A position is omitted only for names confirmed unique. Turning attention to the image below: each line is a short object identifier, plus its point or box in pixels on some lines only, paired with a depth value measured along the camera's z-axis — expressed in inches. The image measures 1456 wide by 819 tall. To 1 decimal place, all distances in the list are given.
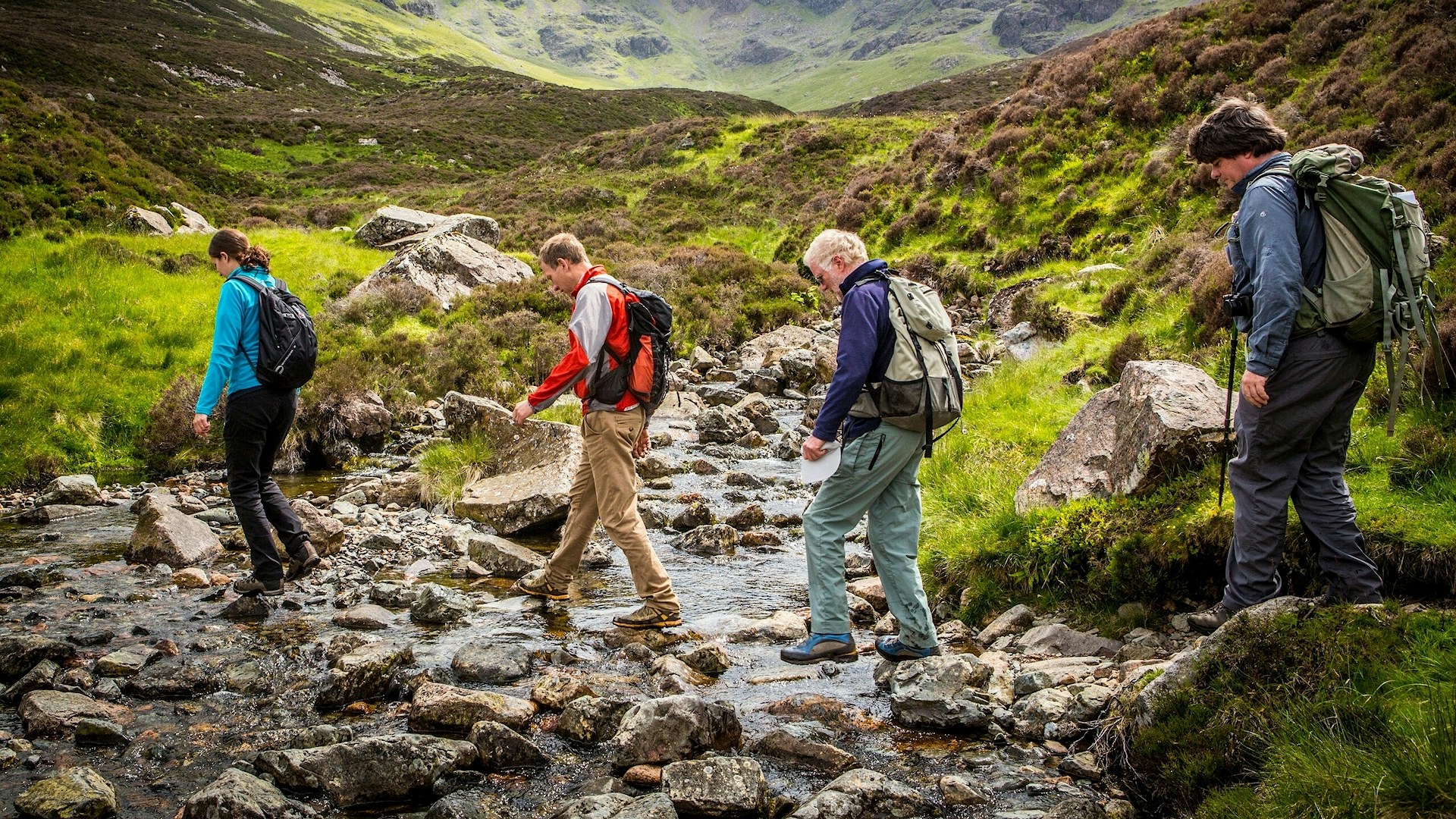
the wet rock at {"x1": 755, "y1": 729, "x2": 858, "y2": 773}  178.1
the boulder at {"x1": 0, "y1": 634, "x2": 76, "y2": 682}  218.7
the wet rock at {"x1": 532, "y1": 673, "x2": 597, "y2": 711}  208.1
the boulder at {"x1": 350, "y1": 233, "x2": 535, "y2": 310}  884.6
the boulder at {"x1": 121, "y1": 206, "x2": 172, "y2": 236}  918.4
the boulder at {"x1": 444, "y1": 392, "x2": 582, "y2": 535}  389.7
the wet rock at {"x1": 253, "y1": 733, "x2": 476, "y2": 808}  167.2
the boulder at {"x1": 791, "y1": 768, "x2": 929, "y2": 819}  154.3
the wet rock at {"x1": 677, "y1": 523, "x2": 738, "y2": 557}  366.6
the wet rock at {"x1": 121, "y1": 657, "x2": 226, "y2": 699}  213.8
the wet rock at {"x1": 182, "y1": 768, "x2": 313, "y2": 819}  151.2
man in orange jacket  256.4
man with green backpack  165.8
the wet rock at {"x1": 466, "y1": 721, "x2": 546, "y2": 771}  180.2
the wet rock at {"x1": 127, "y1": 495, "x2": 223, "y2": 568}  326.0
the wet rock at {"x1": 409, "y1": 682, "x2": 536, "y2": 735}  195.8
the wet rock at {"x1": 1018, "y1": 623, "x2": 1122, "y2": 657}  228.7
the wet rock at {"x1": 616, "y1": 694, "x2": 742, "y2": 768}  180.1
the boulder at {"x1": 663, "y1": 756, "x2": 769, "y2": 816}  159.9
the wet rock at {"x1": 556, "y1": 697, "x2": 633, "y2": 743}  192.9
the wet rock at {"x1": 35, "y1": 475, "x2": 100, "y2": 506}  410.9
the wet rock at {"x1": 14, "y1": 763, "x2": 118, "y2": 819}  153.6
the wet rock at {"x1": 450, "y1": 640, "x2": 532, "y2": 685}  228.8
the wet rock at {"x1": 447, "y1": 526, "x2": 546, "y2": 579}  334.0
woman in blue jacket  280.7
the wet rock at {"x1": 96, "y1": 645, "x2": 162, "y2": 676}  223.8
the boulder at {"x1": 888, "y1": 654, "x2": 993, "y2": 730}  191.2
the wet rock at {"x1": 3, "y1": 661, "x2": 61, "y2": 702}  206.4
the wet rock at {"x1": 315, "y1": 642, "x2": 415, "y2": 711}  210.8
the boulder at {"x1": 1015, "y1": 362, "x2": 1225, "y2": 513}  261.1
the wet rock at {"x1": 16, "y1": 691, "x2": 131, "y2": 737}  188.4
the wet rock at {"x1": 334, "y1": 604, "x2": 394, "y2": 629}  271.0
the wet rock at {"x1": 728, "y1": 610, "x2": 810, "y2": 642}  260.2
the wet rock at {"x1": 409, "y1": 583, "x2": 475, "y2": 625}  277.1
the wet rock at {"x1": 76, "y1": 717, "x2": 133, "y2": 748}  185.5
